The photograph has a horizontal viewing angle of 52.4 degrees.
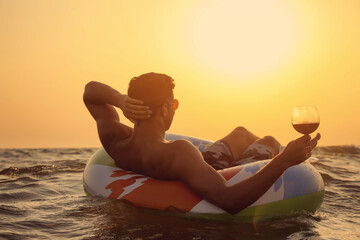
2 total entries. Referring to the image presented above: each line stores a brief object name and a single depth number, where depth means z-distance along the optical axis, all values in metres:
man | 3.20
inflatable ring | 3.62
